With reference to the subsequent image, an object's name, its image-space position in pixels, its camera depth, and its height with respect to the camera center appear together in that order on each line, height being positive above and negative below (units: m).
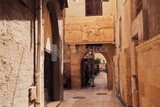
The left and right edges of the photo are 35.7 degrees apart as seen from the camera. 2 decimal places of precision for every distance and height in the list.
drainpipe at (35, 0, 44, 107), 6.68 +0.27
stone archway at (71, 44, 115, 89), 19.59 +0.01
